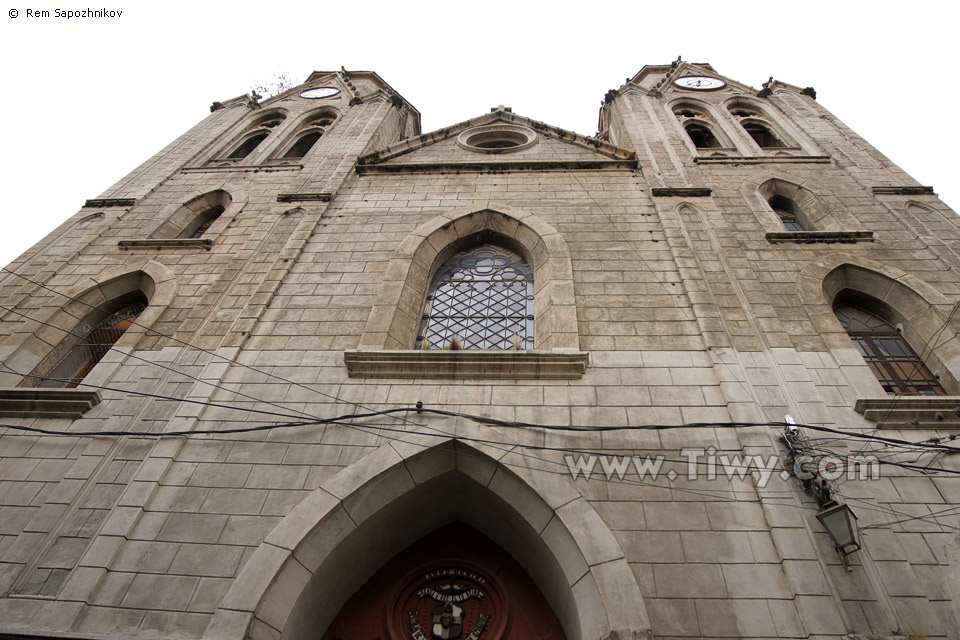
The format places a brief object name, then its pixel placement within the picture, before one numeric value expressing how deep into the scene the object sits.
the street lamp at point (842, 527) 4.91
